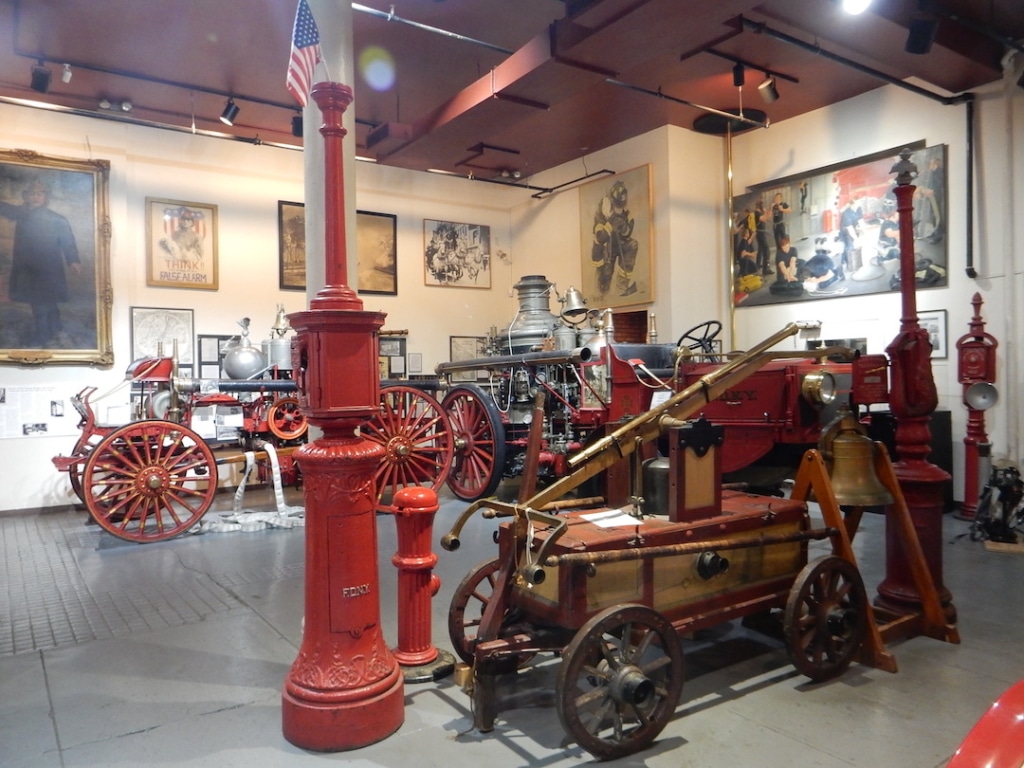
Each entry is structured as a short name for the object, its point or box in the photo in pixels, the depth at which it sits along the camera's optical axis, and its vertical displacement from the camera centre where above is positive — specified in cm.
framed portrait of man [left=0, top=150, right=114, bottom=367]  746 +147
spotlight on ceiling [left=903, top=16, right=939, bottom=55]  541 +265
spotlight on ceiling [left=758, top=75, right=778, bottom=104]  698 +290
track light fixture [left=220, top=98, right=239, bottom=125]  753 +299
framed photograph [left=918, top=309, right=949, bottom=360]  688 +51
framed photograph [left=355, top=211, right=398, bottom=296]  977 +193
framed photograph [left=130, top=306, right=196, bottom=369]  812 +74
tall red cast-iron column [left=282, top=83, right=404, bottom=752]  242 -43
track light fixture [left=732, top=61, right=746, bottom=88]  692 +303
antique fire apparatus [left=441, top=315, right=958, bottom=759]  241 -72
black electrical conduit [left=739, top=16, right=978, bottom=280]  655 +263
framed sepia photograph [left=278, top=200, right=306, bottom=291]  919 +190
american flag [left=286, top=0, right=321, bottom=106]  256 +123
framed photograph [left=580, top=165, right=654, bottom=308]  903 +194
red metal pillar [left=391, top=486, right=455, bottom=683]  298 -81
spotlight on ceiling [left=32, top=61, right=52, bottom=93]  645 +291
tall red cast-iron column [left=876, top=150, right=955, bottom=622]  358 -29
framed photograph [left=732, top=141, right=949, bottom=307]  701 +166
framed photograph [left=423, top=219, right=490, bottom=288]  1040 +203
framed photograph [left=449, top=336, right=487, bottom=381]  1055 +65
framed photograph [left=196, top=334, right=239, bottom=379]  852 +49
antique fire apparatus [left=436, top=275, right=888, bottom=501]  528 -9
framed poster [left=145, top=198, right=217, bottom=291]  829 +179
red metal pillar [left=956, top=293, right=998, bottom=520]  613 -10
